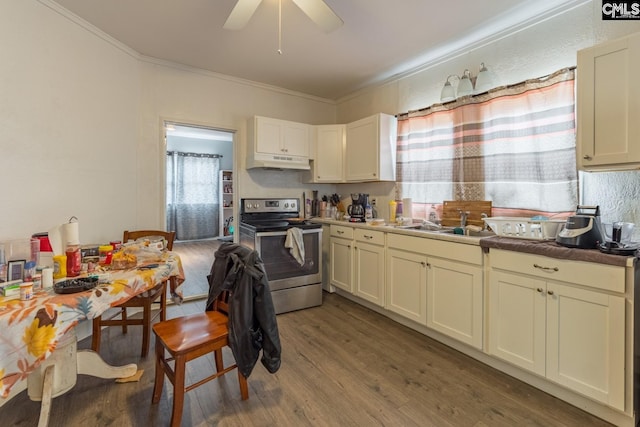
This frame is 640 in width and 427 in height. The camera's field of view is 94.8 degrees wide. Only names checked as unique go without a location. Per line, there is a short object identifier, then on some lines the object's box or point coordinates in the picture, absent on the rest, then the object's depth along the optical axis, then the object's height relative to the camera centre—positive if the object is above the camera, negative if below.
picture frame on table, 1.36 -0.28
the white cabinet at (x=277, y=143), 3.38 +0.80
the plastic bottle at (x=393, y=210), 3.26 +0.00
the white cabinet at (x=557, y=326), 1.53 -0.68
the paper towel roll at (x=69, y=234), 1.61 -0.13
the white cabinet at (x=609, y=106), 1.59 +0.59
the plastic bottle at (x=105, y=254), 1.73 -0.27
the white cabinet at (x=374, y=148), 3.32 +0.72
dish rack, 1.95 -0.12
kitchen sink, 2.30 -0.19
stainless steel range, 3.06 -0.54
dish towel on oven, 3.08 -0.35
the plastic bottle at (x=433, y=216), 2.93 -0.06
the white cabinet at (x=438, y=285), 2.15 -0.62
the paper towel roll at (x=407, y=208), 3.14 +0.02
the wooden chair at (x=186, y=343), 1.46 -0.69
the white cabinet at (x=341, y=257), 3.30 -0.55
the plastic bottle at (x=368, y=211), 3.60 -0.02
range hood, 3.38 +0.58
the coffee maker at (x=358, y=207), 3.48 +0.03
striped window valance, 2.13 +0.52
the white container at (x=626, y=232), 1.67 -0.13
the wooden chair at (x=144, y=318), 2.11 -0.81
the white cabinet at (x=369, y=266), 2.92 -0.58
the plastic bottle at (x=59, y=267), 1.50 -0.29
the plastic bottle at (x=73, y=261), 1.51 -0.27
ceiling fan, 1.76 +1.23
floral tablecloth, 1.10 -0.44
